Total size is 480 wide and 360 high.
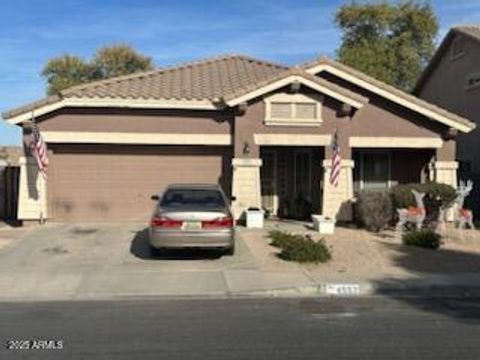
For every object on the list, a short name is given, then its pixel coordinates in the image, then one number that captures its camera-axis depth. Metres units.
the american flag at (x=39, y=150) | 22.72
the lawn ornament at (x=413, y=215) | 21.03
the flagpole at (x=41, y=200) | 23.50
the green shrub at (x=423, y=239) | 19.28
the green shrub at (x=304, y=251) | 17.22
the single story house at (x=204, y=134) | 23.80
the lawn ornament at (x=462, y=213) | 21.75
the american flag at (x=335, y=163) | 23.59
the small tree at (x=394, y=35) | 55.56
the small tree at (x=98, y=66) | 67.19
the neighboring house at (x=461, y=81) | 30.30
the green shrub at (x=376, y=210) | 22.34
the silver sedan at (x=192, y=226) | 17.05
